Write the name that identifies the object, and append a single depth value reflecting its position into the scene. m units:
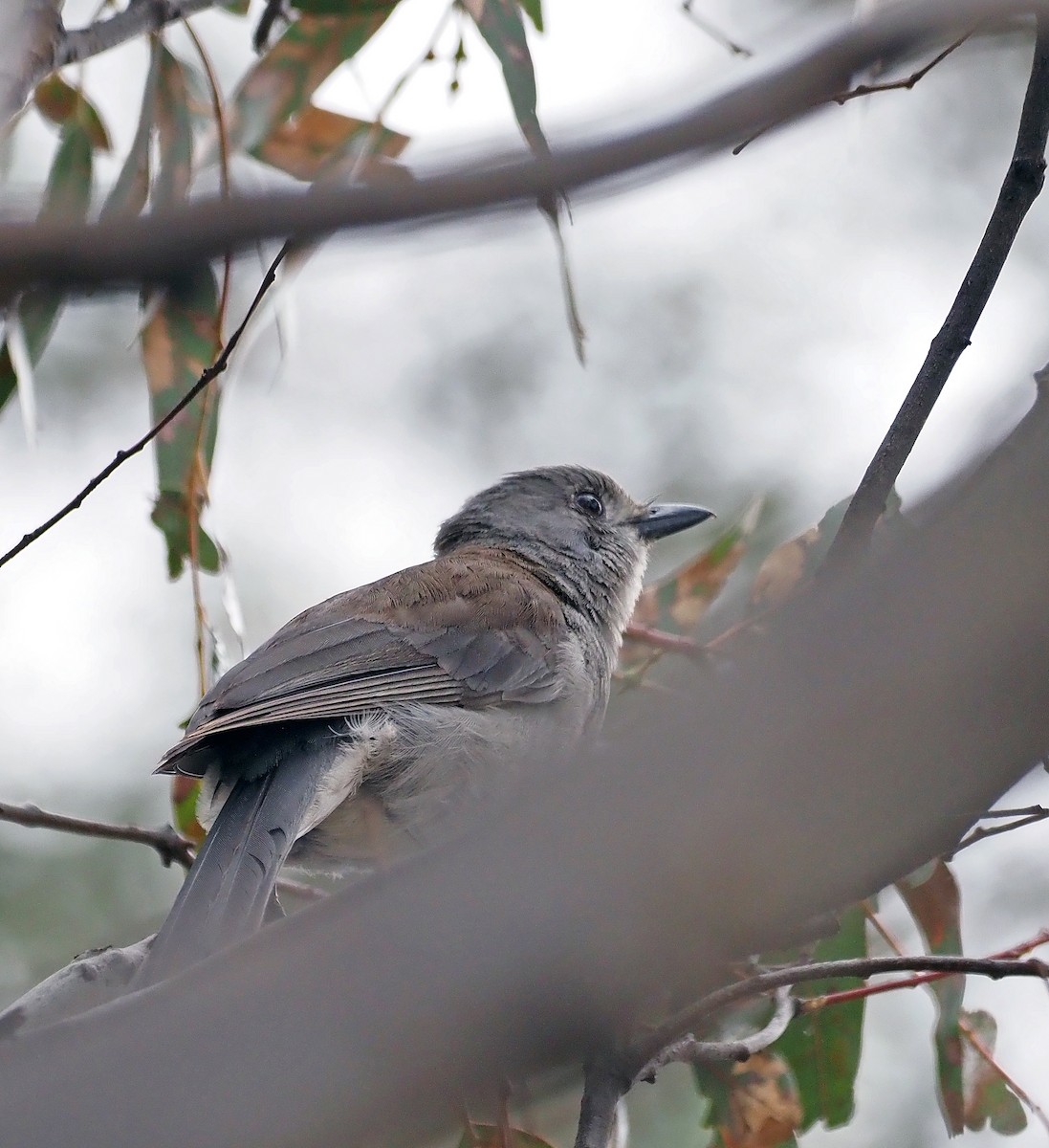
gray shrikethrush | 5.45
